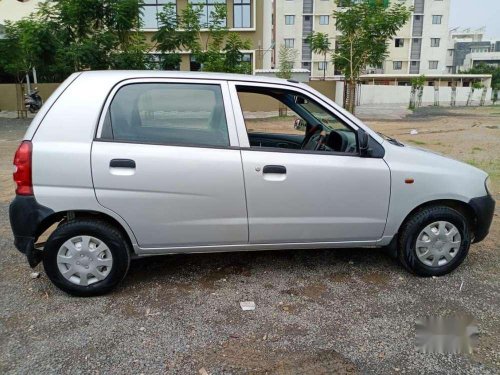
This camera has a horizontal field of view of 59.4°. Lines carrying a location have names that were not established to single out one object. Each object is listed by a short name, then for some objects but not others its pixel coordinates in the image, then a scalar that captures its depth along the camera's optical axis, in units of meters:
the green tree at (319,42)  20.14
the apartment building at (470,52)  80.56
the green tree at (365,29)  18.14
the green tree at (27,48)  15.84
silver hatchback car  3.35
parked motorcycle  21.44
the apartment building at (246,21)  29.06
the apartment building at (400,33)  59.47
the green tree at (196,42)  15.16
